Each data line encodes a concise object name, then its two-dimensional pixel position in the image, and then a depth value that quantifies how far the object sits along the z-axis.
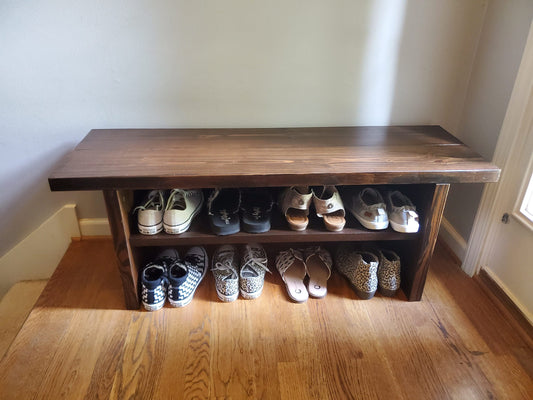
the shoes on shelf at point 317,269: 1.58
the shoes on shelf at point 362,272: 1.52
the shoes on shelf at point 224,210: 1.42
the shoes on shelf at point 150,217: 1.40
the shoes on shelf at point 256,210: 1.43
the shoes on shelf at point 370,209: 1.43
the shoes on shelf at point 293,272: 1.57
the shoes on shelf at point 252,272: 1.56
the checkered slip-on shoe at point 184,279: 1.50
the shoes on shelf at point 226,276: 1.54
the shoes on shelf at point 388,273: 1.54
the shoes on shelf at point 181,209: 1.40
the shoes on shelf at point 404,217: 1.41
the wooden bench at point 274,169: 1.27
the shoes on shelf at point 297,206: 1.44
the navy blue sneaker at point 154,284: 1.48
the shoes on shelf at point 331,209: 1.43
